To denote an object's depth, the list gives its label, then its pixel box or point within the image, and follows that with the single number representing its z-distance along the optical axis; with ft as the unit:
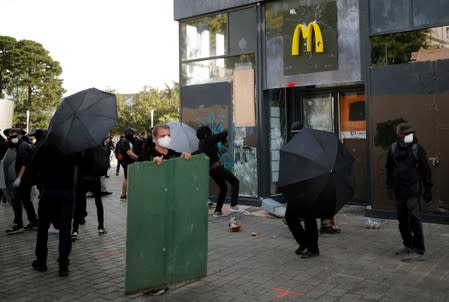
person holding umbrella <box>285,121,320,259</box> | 20.57
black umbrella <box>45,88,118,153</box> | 18.33
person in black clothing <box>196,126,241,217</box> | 30.37
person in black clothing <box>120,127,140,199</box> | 39.72
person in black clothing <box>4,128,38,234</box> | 27.27
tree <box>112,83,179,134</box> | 182.39
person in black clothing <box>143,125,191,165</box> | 17.63
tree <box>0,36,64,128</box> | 169.89
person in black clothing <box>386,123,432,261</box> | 20.06
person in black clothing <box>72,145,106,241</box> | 25.43
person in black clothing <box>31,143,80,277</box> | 18.60
